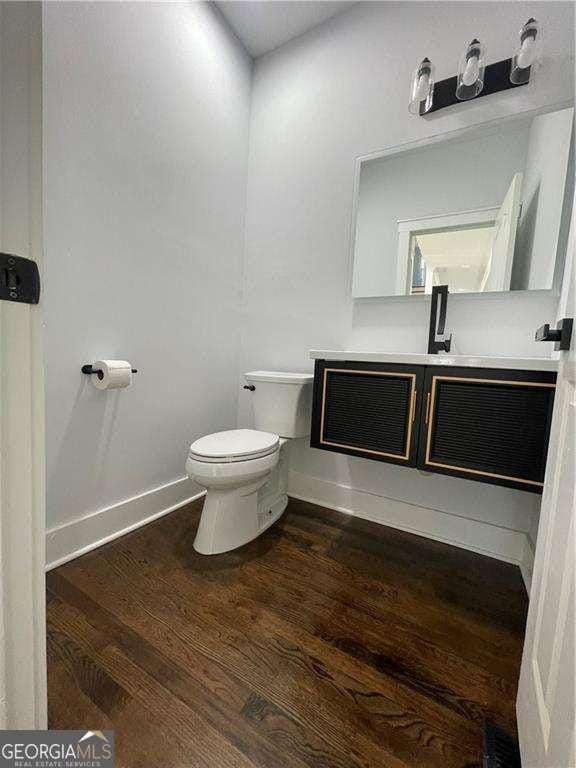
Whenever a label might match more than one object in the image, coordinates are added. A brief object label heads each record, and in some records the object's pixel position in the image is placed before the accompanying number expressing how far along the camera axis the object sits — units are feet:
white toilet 4.20
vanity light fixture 4.15
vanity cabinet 3.49
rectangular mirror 4.27
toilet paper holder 4.22
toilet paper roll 4.17
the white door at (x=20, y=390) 1.47
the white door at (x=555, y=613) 1.56
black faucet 4.72
